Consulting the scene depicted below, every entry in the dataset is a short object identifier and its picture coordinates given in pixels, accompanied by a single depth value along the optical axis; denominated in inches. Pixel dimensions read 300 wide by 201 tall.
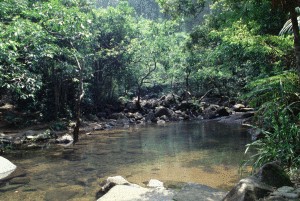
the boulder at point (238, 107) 1011.6
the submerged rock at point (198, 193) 219.5
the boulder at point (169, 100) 1192.1
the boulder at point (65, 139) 591.8
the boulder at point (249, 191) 159.2
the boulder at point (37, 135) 606.5
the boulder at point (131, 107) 1093.1
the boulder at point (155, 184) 283.4
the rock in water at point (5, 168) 349.7
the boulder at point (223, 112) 985.9
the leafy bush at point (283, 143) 206.1
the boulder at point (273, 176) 182.5
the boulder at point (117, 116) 971.9
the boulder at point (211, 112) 983.4
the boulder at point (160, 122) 913.5
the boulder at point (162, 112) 1000.9
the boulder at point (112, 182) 275.4
